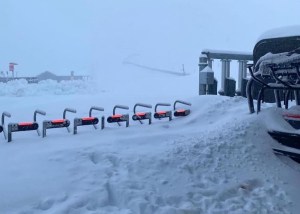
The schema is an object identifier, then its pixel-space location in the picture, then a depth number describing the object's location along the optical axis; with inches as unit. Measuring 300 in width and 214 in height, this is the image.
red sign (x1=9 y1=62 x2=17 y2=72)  1080.7
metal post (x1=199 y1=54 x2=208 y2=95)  396.2
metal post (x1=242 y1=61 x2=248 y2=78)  468.7
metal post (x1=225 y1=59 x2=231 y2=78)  447.7
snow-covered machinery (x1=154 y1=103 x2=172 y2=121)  278.4
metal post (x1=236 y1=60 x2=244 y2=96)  465.6
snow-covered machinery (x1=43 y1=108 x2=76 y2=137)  227.1
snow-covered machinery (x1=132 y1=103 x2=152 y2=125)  267.6
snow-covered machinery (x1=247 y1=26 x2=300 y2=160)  172.9
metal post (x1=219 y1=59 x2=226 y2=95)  448.0
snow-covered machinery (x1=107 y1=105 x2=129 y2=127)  254.5
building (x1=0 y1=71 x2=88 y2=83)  1478.8
